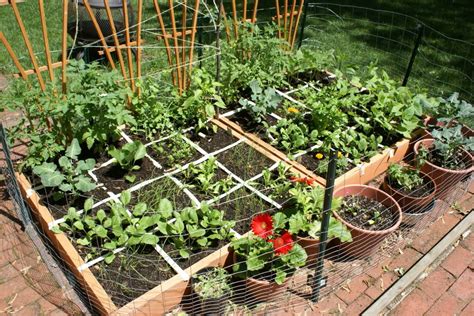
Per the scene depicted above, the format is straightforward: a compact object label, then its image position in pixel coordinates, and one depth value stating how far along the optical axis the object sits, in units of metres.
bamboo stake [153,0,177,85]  3.63
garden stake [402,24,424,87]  4.10
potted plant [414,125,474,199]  3.63
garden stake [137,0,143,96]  3.50
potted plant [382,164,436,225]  3.47
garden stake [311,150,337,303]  2.29
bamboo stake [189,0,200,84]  3.65
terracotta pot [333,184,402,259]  3.08
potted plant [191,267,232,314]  2.65
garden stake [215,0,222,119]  3.62
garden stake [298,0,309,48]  4.81
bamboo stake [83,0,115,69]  3.30
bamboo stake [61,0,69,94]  3.11
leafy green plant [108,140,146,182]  3.36
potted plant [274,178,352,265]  2.94
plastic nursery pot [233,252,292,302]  2.72
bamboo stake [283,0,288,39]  4.49
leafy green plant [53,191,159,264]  2.84
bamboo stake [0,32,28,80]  3.04
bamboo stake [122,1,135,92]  3.52
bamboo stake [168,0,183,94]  3.62
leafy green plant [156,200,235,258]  2.87
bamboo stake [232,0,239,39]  4.16
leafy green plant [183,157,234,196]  3.30
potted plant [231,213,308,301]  2.71
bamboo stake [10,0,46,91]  3.00
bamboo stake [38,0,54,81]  3.05
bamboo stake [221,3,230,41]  4.17
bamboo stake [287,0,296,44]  4.67
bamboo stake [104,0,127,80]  3.41
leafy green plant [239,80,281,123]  3.95
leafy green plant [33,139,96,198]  3.06
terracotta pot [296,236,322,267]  2.95
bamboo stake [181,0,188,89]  3.69
